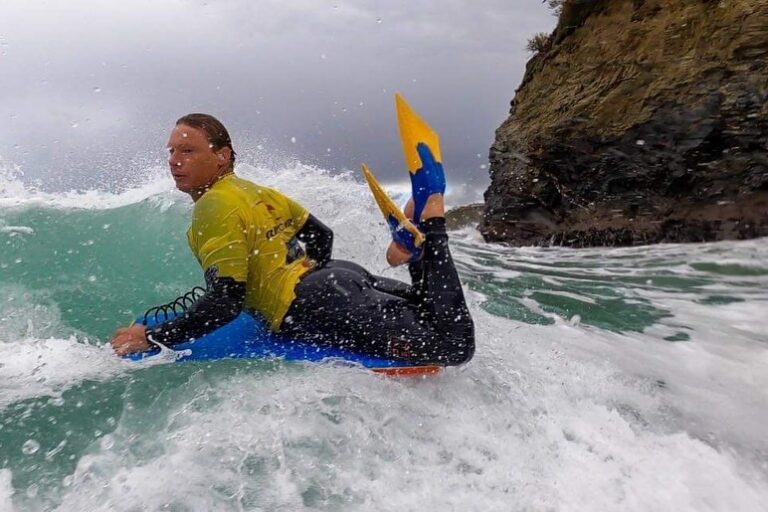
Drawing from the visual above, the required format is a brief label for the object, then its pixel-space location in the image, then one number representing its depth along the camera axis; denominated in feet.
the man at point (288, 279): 9.49
